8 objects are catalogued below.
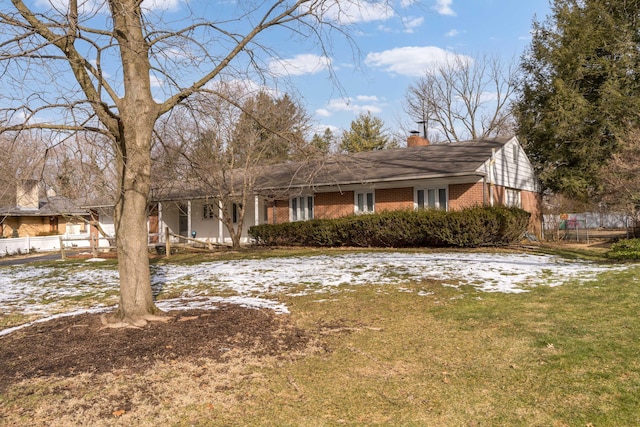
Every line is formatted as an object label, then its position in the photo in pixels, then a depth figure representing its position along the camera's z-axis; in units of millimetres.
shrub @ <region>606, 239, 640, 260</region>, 11969
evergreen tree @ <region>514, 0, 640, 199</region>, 24562
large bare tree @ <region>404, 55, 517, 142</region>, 41594
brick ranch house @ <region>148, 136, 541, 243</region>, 19172
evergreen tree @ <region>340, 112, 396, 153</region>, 46750
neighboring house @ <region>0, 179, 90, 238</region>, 34719
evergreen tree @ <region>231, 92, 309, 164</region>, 15680
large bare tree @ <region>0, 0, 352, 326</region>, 6113
